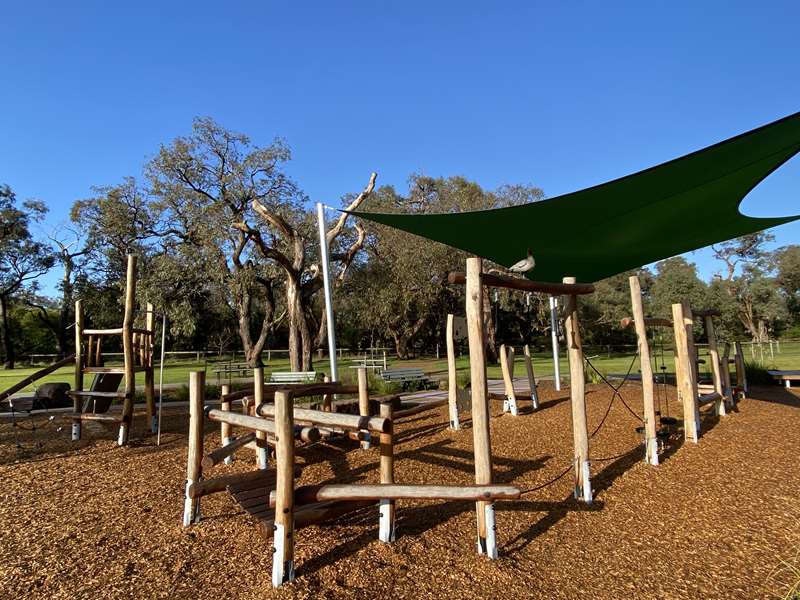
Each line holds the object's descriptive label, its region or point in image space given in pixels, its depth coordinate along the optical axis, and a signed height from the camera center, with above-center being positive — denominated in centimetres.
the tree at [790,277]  3691 +369
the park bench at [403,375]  1076 -78
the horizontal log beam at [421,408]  623 -99
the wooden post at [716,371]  647 -58
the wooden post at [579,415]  363 -63
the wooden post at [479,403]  277 -40
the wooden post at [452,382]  625 -58
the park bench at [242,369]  1574 -77
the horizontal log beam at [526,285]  320 +37
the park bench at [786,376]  967 -103
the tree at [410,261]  2067 +347
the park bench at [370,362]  1873 -82
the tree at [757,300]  3288 +179
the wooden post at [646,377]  445 -44
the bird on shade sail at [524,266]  427 +63
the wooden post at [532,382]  727 -72
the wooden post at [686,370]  504 -43
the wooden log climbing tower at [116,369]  627 -21
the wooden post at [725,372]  690 -67
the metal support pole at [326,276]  716 +102
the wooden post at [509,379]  696 -63
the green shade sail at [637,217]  368 +115
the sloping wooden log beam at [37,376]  662 -28
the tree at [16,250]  2845 +633
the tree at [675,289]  3133 +267
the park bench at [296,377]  990 -67
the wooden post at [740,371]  807 -75
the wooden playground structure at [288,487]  258 -82
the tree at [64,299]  2822 +355
